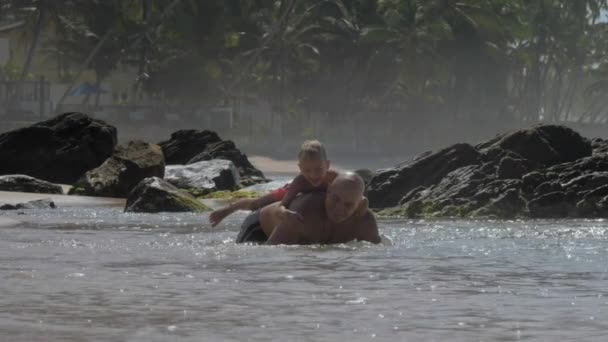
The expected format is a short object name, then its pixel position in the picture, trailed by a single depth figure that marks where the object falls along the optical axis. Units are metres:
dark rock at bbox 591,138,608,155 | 19.20
